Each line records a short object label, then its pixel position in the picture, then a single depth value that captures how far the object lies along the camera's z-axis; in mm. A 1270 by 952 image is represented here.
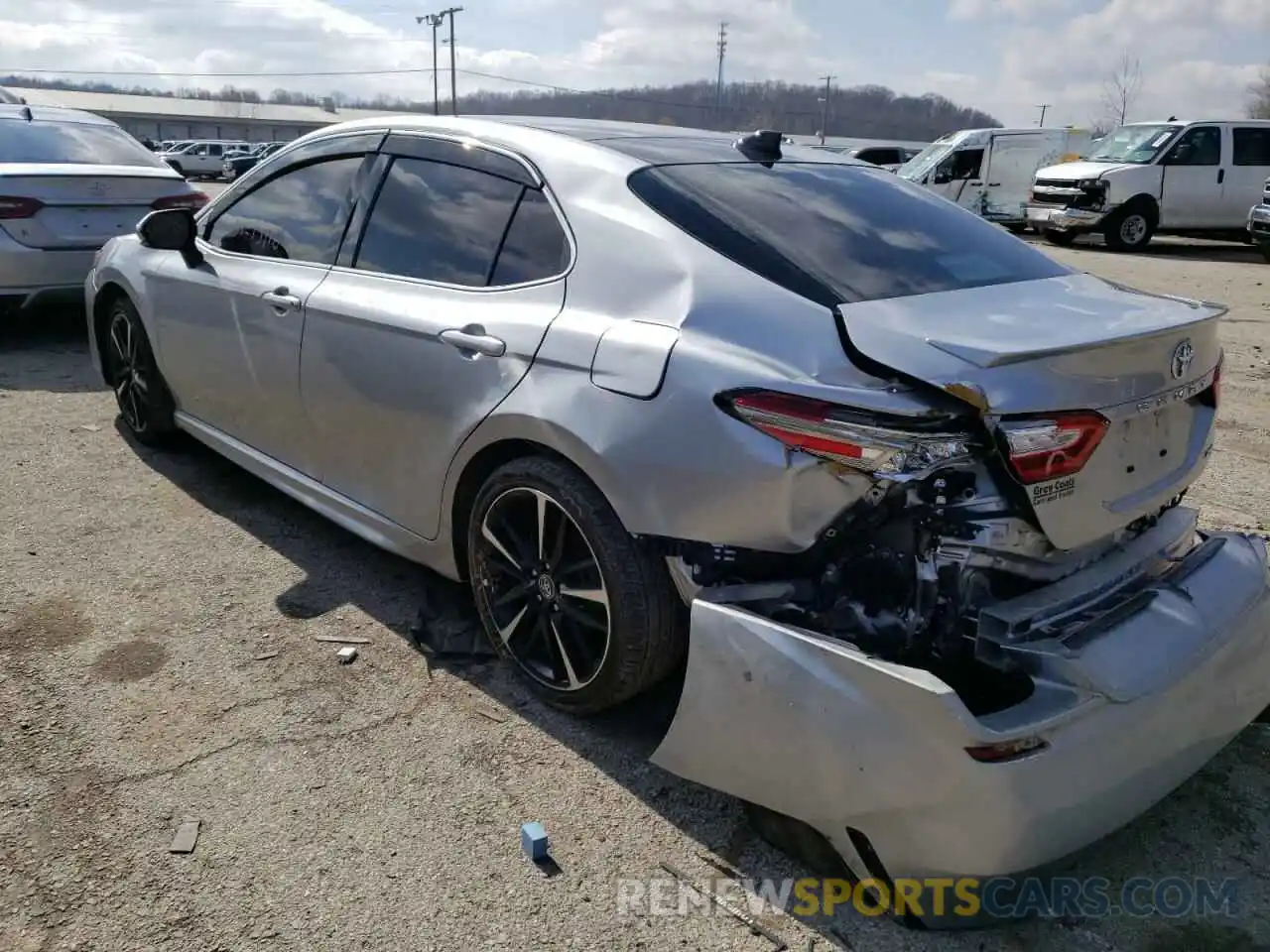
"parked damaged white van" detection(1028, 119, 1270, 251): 16703
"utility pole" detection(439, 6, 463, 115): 72500
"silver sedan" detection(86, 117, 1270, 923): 2066
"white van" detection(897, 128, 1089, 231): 20828
